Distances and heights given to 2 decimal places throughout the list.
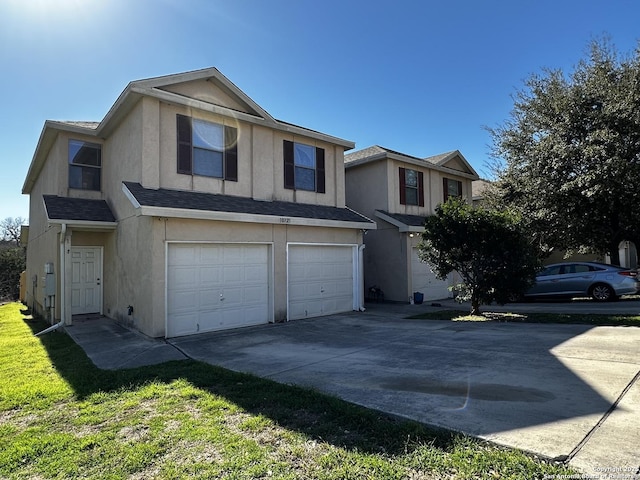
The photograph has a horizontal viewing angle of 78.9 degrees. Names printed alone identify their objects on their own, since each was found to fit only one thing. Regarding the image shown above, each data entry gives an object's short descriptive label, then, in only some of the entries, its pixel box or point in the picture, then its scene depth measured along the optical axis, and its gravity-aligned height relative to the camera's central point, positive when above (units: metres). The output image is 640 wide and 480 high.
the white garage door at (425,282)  15.72 -1.08
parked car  13.45 -0.99
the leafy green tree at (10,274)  24.14 -0.59
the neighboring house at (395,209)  15.52 +2.10
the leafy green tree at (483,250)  11.02 +0.16
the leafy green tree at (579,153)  13.16 +3.68
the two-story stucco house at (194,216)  9.70 +1.23
